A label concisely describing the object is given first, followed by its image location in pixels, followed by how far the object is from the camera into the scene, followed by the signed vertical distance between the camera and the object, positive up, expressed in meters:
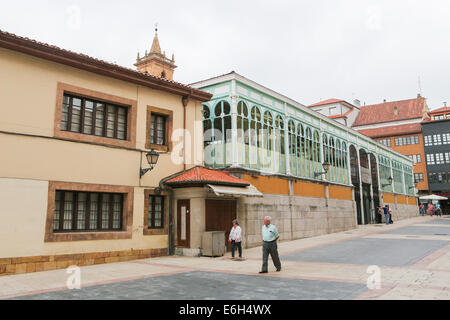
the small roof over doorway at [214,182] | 13.69 +1.26
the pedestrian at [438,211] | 43.43 -0.11
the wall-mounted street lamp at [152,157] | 12.74 +2.08
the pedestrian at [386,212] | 30.47 -0.06
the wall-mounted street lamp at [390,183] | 34.66 +2.84
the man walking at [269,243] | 9.88 -0.85
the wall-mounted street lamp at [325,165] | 20.98 +2.78
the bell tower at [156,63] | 62.09 +27.12
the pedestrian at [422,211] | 46.59 -0.02
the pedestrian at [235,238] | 13.05 -0.91
